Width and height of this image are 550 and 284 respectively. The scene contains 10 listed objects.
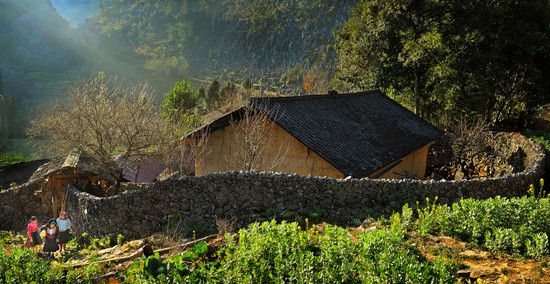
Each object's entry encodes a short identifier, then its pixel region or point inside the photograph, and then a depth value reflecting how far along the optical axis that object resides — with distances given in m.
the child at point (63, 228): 12.04
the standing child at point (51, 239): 11.66
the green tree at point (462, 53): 23.39
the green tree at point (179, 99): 37.50
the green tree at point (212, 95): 44.57
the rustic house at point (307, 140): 14.21
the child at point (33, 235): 12.48
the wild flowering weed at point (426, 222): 8.06
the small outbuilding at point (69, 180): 14.77
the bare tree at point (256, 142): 14.11
